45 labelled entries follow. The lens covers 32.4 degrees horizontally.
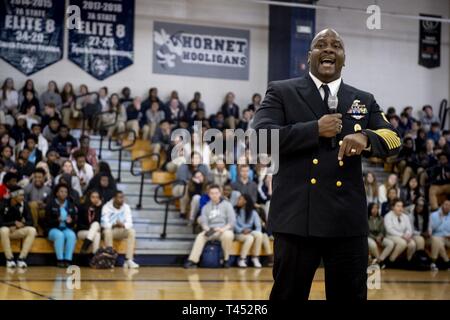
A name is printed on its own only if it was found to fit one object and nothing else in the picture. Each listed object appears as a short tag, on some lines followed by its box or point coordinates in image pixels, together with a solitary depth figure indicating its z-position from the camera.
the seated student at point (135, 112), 16.01
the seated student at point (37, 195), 11.74
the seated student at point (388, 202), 13.65
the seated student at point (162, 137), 14.52
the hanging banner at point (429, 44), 14.15
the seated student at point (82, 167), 13.07
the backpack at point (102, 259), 11.34
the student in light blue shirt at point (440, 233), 13.55
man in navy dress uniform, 3.26
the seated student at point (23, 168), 12.41
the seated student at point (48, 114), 14.70
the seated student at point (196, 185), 13.12
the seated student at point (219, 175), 13.41
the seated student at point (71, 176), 12.34
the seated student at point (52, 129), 14.42
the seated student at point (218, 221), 12.26
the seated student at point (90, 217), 11.64
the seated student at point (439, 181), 14.80
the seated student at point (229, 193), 13.00
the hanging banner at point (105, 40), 16.09
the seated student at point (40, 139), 13.79
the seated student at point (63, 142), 13.81
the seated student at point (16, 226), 11.05
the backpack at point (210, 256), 12.27
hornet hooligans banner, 17.12
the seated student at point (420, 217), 13.97
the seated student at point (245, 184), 13.17
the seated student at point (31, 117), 14.61
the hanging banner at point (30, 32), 15.44
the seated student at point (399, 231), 13.19
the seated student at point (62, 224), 11.38
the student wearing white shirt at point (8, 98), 14.97
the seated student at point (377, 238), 13.02
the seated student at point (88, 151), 13.55
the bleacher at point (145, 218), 12.08
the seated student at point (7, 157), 12.60
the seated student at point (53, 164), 12.88
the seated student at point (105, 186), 12.25
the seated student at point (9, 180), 11.73
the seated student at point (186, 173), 13.31
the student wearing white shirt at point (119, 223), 11.73
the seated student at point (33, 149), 13.13
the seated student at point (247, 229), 12.53
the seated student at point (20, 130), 13.92
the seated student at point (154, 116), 16.03
